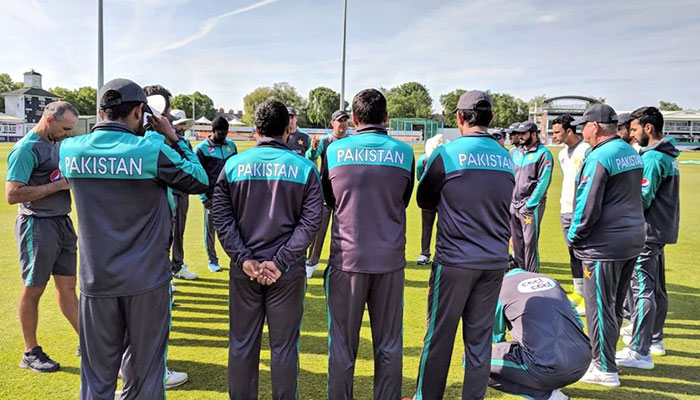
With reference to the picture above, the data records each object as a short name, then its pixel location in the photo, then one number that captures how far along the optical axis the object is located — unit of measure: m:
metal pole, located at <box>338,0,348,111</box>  17.64
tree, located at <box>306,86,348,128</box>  84.31
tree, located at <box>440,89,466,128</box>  80.44
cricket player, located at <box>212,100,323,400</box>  2.93
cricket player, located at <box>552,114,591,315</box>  5.80
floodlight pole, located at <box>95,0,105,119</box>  9.07
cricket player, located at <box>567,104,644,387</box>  3.68
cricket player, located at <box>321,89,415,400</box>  2.98
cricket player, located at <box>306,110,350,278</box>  6.15
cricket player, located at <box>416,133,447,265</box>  7.36
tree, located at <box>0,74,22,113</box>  89.81
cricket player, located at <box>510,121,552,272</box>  6.14
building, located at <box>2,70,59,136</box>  76.75
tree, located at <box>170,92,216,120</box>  94.66
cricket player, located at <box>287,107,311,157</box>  7.00
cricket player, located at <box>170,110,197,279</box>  6.38
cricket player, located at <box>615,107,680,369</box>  4.16
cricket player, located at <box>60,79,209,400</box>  2.56
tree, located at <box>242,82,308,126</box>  86.75
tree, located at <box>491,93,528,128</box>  88.06
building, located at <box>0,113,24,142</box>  61.81
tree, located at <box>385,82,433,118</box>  81.12
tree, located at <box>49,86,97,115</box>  78.25
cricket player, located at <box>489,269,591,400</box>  3.36
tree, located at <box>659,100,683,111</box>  114.06
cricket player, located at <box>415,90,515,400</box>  3.09
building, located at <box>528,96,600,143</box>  87.57
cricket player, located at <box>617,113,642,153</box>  4.55
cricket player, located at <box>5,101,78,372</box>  3.69
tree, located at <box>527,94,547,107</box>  106.19
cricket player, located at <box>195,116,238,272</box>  6.19
